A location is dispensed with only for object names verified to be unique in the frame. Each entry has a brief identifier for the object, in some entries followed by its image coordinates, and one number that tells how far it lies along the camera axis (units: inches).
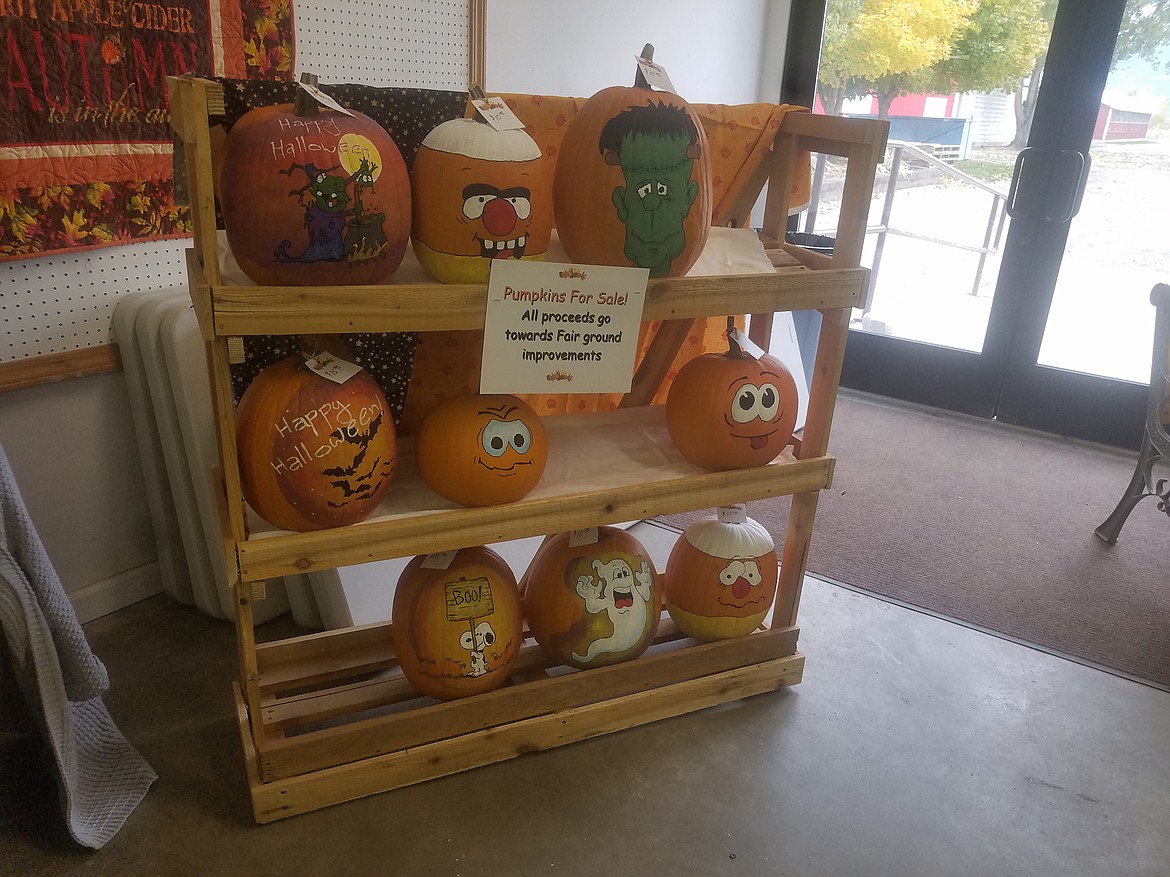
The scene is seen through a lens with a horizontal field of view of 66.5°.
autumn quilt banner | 65.7
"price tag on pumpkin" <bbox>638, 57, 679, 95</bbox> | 57.0
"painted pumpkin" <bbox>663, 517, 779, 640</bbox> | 72.3
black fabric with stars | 54.3
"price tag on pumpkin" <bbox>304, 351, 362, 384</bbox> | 54.5
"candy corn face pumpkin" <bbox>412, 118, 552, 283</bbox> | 52.6
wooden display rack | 50.9
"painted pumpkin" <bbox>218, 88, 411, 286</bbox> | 47.9
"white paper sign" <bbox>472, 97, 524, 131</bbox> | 53.7
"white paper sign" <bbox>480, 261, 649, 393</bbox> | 55.2
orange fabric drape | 65.1
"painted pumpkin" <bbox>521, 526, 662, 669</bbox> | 67.6
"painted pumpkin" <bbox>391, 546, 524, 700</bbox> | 63.3
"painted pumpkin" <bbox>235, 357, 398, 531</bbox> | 53.2
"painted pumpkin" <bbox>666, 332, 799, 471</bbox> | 65.6
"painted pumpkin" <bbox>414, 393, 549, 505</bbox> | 58.1
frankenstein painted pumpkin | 54.9
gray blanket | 54.3
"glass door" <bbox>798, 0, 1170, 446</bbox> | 130.6
